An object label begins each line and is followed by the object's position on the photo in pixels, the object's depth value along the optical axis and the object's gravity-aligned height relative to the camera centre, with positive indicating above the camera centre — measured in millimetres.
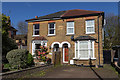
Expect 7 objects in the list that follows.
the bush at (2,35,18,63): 9577 -316
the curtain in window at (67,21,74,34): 10435 +1902
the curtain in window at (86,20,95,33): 9862 +2047
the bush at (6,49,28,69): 6489 -1210
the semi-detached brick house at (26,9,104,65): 9557 +903
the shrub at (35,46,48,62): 9855 -1348
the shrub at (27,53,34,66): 7560 -1561
